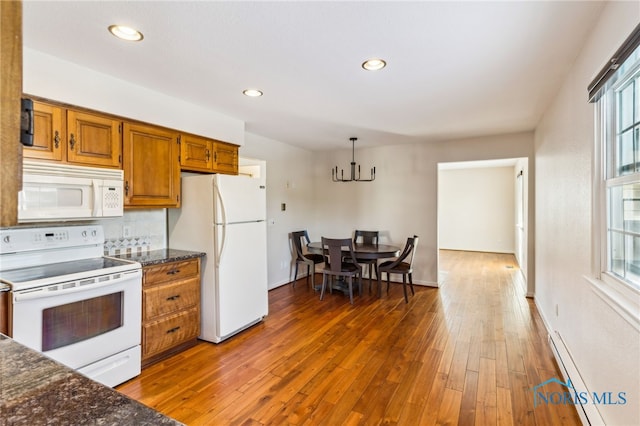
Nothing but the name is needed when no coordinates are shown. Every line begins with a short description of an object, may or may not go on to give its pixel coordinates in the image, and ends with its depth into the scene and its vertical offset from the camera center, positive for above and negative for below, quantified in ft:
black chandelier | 17.41 +2.36
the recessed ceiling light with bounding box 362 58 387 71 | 7.29 +3.58
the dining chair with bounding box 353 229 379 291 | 17.89 -1.42
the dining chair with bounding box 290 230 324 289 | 16.51 -2.34
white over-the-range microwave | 6.67 +0.46
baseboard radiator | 5.83 -3.74
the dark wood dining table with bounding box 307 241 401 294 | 14.34 -1.79
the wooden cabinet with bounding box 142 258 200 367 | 8.43 -2.78
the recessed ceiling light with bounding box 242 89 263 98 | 9.20 +3.62
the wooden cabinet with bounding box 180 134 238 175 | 10.23 +2.03
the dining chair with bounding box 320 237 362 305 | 13.84 -2.21
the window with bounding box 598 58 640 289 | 4.99 +0.77
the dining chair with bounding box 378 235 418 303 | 14.42 -2.54
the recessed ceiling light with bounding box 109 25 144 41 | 5.95 +3.53
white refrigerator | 9.93 -0.95
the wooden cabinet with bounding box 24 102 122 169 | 7.04 +1.83
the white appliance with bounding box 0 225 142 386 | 6.16 -1.89
